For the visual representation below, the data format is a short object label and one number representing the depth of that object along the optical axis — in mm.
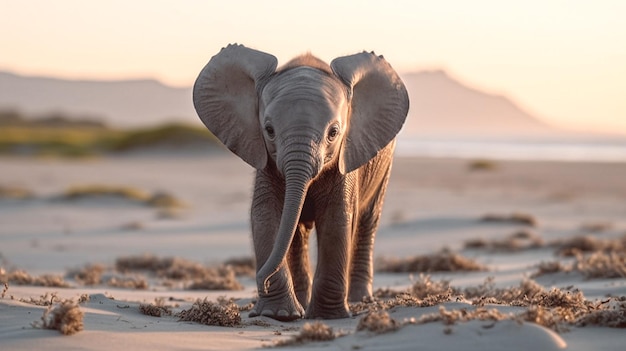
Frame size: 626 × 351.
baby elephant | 9062
